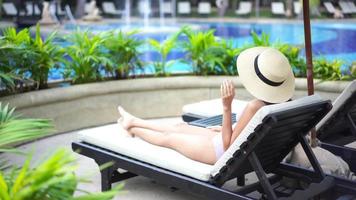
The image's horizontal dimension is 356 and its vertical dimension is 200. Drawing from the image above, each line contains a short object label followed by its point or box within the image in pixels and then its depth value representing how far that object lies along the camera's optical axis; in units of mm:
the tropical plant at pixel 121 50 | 6625
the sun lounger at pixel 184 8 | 26381
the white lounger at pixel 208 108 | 5297
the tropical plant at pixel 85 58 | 6384
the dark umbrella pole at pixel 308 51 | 4055
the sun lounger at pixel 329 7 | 19247
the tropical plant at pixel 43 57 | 5734
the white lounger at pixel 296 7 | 21802
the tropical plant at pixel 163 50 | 7082
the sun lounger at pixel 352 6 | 16950
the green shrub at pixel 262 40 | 6777
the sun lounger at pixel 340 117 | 4164
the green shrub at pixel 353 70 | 6262
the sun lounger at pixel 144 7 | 26986
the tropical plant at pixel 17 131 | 2057
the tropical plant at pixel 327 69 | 6293
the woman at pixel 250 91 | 3312
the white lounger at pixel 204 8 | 26100
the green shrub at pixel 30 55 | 5363
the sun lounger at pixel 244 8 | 25375
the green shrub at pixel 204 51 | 6895
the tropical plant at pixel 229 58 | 6945
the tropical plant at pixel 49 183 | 1616
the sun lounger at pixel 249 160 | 3059
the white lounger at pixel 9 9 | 22250
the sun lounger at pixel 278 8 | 23297
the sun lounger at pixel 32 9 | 21922
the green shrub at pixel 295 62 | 6777
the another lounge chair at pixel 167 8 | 26592
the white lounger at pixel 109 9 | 26688
